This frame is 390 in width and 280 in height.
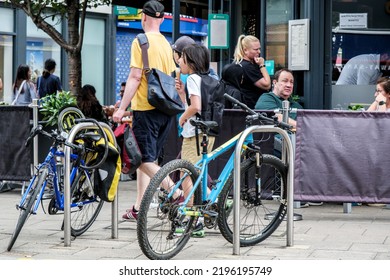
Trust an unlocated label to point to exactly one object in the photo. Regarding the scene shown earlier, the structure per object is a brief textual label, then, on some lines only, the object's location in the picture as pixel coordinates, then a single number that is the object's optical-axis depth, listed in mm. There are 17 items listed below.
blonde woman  10758
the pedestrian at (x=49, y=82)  18281
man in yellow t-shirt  8594
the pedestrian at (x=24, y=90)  15125
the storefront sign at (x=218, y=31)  14359
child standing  8258
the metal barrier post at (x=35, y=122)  10405
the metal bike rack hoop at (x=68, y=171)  7645
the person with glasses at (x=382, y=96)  11070
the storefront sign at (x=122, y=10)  25266
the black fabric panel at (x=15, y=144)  11477
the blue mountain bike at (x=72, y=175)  7648
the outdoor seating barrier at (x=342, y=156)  9531
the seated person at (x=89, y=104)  12688
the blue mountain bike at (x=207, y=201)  7039
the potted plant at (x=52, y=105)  12070
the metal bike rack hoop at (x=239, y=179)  7289
